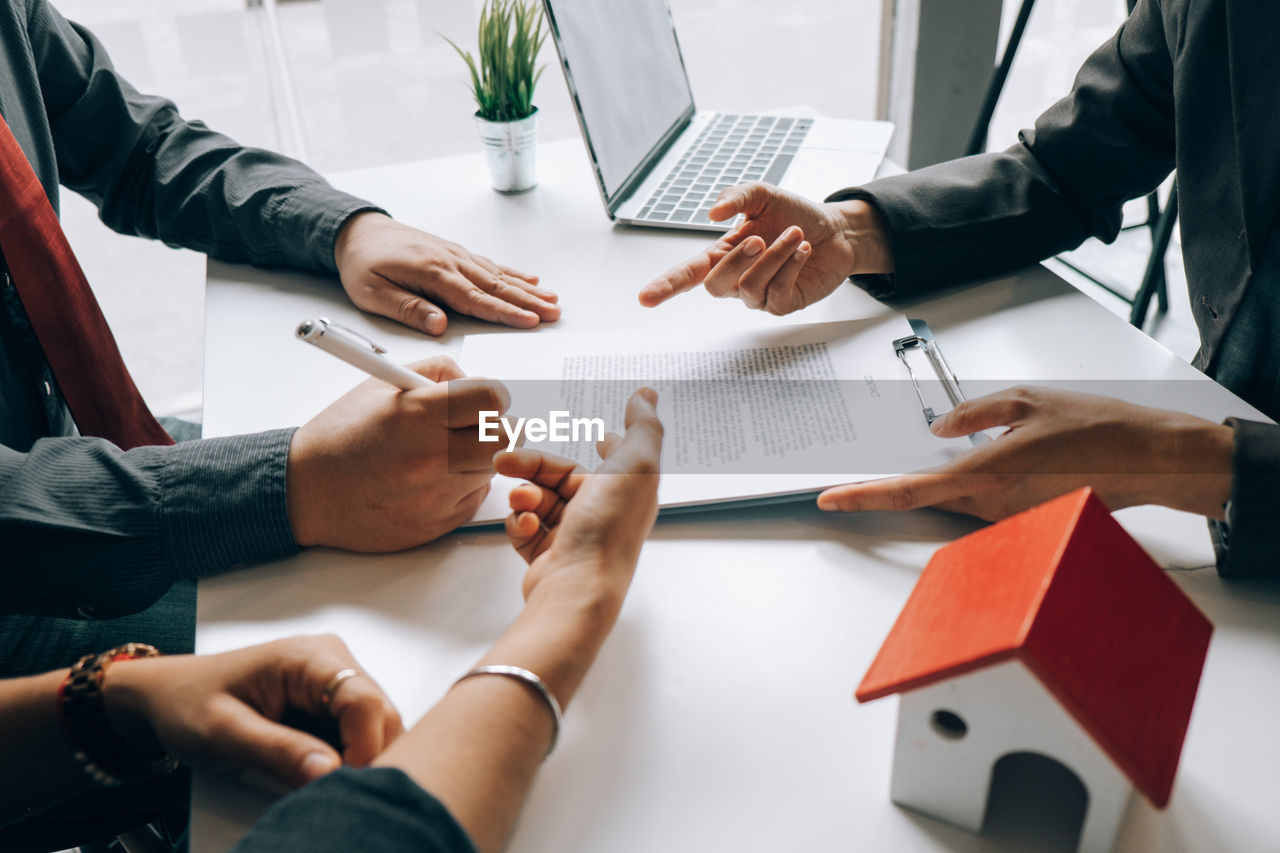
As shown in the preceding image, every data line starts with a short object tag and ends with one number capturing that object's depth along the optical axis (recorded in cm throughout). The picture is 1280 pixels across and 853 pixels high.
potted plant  106
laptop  98
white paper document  63
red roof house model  36
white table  43
